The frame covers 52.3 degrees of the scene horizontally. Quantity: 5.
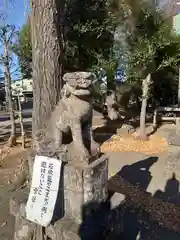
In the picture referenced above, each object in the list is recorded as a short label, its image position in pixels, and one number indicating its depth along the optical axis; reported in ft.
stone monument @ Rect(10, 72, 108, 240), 5.78
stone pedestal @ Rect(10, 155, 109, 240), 5.86
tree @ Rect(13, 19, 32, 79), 18.88
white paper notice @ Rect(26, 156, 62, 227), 5.35
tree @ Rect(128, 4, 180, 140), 17.05
